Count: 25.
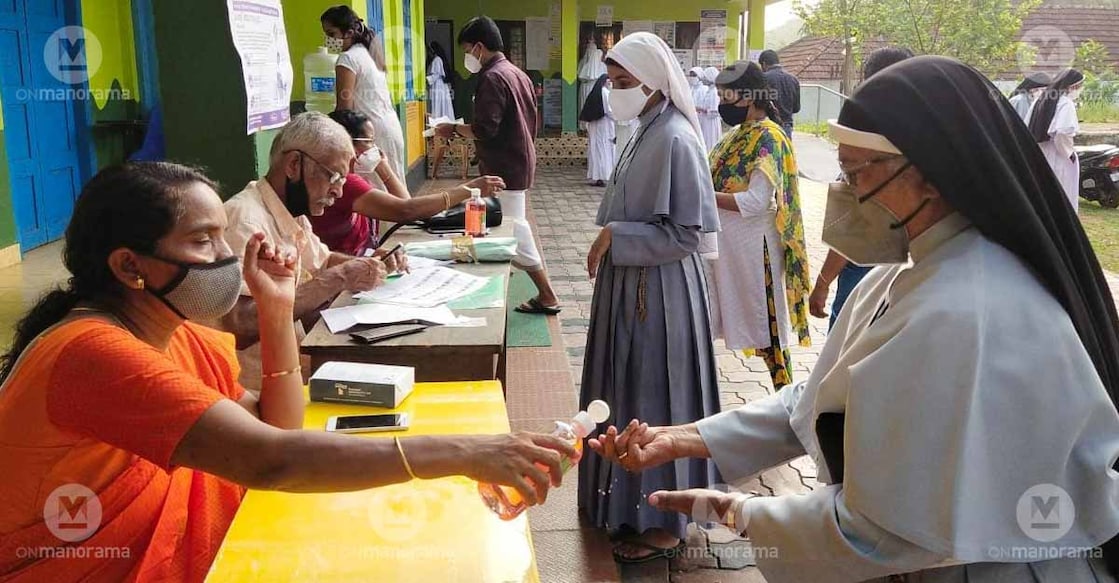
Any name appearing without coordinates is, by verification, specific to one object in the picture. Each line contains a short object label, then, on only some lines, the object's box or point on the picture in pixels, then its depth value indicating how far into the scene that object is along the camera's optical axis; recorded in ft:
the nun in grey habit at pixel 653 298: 10.51
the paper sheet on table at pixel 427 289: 10.14
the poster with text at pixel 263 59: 13.51
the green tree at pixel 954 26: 61.52
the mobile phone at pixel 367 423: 6.83
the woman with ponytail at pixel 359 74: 19.06
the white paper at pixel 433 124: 19.77
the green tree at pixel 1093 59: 67.54
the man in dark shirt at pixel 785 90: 27.91
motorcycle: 40.16
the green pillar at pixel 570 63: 49.83
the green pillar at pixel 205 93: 13.37
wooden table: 8.75
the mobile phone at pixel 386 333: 8.78
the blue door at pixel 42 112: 23.65
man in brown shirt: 18.98
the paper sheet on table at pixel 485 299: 10.19
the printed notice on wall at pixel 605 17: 51.34
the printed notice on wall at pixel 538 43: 51.19
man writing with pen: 9.98
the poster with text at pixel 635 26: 51.62
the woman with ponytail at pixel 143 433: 4.95
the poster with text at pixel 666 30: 51.70
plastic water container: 20.83
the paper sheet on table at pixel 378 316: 9.20
